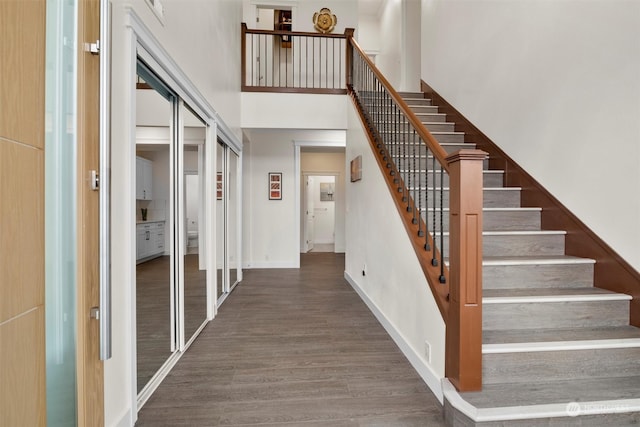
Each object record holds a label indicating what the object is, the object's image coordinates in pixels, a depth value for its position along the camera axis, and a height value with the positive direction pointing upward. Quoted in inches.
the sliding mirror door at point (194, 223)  101.6 -4.9
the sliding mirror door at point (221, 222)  141.5 -6.0
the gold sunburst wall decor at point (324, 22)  225.3 +139.8
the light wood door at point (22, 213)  38.1 -0.6
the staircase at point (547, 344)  60.2 -30.8
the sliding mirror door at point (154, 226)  75.1 -4.7
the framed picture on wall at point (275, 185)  238.7 +19.3
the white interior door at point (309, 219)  322.3 -10.5
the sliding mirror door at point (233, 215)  165.3 -3.5
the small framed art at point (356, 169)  158.2 +22.4
